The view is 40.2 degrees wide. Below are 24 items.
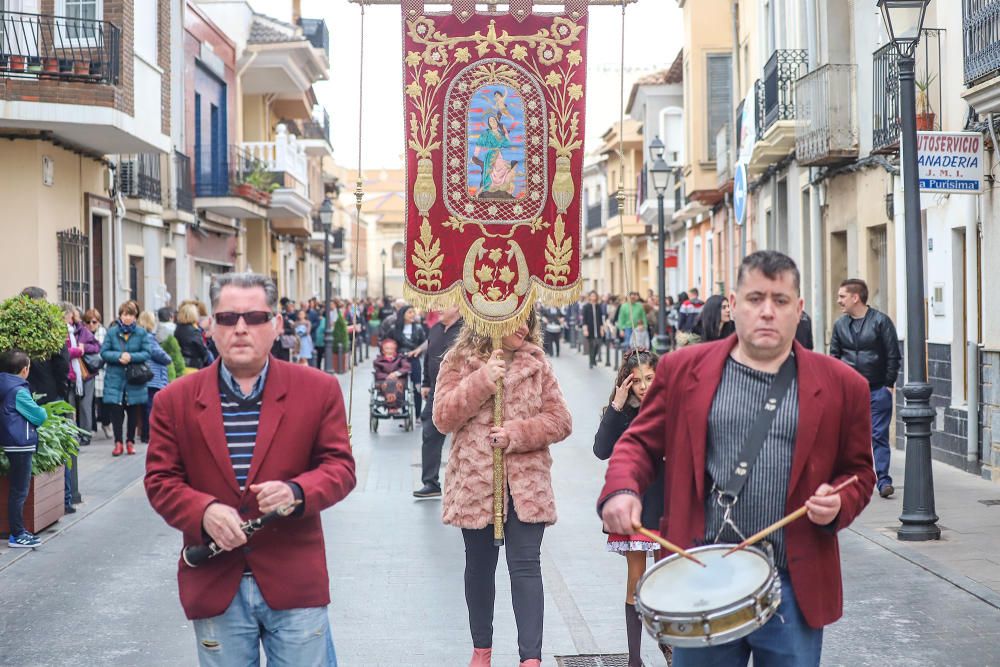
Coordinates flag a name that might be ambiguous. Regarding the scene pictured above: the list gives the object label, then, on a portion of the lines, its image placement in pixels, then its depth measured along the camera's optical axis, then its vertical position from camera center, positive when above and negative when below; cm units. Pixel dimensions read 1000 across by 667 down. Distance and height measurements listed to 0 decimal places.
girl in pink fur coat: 617 -70
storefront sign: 1138 +128
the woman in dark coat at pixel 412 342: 1941 -25
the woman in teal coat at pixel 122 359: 1559 -33
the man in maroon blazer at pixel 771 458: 390 -41
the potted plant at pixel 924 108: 1492 +230
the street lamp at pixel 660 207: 2303 +194
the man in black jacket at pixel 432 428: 1205 -92
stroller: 1859 -90
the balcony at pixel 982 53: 1212 +239
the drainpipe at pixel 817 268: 2094 +75
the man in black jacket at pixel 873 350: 1160 -29
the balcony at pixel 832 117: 1864 +275
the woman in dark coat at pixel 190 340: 1834 -15
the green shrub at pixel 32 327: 1050 +4
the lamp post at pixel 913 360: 988 -34
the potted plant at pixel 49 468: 1031 -104
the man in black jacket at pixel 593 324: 3403 -9
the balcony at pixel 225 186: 3020 +320
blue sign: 1652 +160
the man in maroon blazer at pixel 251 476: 405 -44
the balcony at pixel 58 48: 1755 +379
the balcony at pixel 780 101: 2138 +351
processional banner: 734 +95
